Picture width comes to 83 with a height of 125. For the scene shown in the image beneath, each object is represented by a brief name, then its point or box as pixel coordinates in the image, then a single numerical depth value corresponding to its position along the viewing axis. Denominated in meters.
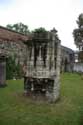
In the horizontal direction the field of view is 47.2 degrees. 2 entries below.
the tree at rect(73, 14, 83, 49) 14.34
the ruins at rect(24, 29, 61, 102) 4.04
